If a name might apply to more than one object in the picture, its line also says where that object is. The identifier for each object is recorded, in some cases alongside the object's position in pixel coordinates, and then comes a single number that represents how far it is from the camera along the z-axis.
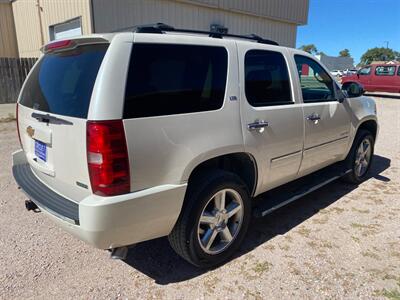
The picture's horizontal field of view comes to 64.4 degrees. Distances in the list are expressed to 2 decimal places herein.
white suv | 2.10
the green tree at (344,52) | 112.91
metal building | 10.05
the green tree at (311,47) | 109.55
